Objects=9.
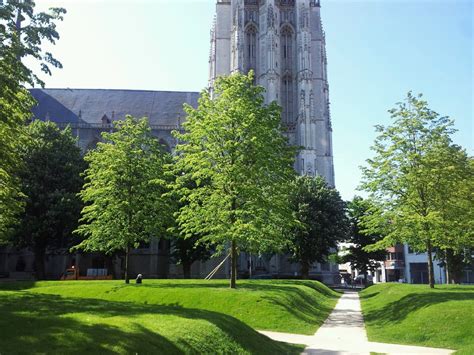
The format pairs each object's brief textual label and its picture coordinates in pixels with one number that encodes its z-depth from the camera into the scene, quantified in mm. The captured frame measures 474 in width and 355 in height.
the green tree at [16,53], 13547
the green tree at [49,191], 39000
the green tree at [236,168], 22984
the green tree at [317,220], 48000
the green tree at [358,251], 64375
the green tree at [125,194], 27422
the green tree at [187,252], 45094
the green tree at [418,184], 25359
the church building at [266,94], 67812
